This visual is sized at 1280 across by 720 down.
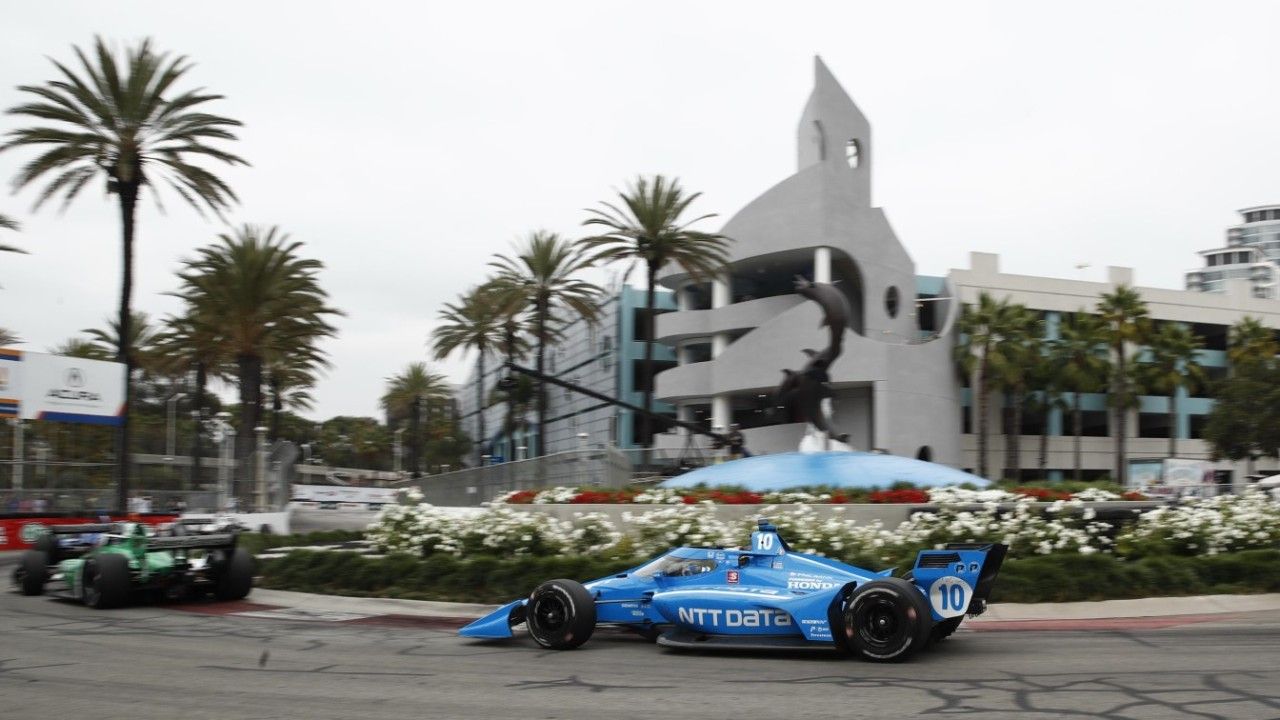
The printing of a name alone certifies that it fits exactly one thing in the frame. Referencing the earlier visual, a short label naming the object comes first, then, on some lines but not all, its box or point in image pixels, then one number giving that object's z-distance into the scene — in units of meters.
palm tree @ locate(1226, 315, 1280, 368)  61.91
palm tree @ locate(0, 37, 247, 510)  30.86
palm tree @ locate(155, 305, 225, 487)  41.76
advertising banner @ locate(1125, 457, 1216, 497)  47.27
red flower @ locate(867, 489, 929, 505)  19.97
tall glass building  178.12
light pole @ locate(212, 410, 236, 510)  37.42
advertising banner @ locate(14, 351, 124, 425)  36.31
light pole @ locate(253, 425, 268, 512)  35.23
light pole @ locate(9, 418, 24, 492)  35.28
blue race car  10.55
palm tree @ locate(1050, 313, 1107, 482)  57.41
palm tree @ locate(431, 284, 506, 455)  58.62
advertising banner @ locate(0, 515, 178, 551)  34.03
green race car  16.53
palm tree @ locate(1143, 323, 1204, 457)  59.31
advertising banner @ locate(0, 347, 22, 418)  35.72
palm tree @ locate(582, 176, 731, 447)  42.47
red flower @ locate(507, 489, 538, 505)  23.50
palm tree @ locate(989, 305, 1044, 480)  55.06
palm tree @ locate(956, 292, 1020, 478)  55.22
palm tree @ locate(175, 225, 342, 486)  39.84
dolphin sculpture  30.86
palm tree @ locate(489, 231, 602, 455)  49.97
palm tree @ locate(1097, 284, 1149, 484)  57.91
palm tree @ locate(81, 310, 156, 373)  51.69
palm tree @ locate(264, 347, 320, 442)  46.41
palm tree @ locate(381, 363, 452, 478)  88.62
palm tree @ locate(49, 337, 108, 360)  62.03
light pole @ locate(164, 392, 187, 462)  43.84
